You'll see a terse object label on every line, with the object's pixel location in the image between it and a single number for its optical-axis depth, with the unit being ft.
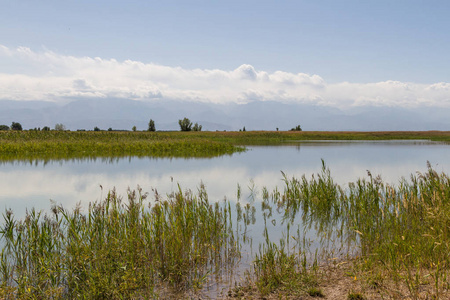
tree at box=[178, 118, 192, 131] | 385.09
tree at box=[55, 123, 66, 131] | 360.17
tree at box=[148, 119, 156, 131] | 371.47
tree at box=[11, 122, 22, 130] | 407.15
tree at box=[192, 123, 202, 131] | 386.44
